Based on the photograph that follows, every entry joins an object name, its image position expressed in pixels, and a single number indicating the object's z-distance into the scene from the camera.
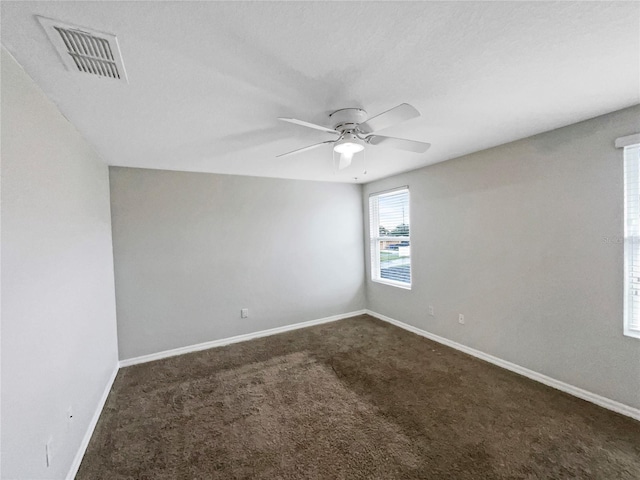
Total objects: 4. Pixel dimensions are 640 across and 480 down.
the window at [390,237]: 4.05
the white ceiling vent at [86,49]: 1.09
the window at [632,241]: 2.02
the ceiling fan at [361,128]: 1.65
